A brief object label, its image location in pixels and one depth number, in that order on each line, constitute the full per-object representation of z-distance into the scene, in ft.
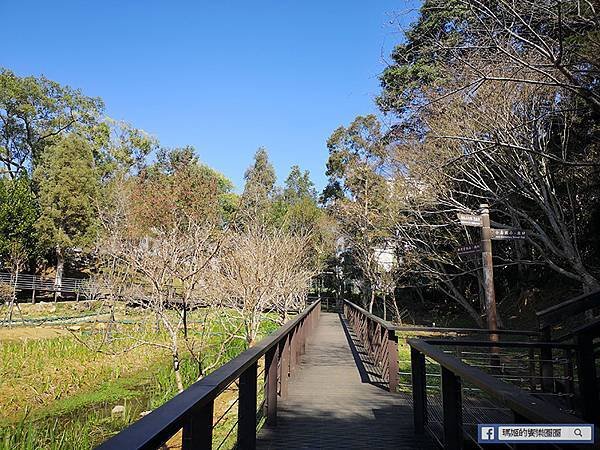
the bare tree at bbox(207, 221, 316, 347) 28.84
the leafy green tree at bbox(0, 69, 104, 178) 94.63
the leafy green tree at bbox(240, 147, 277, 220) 99.30
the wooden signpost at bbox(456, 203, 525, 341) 20.66
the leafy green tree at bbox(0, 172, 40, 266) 74.33
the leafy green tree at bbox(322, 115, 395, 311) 54.08
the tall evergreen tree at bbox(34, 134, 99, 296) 81.32
